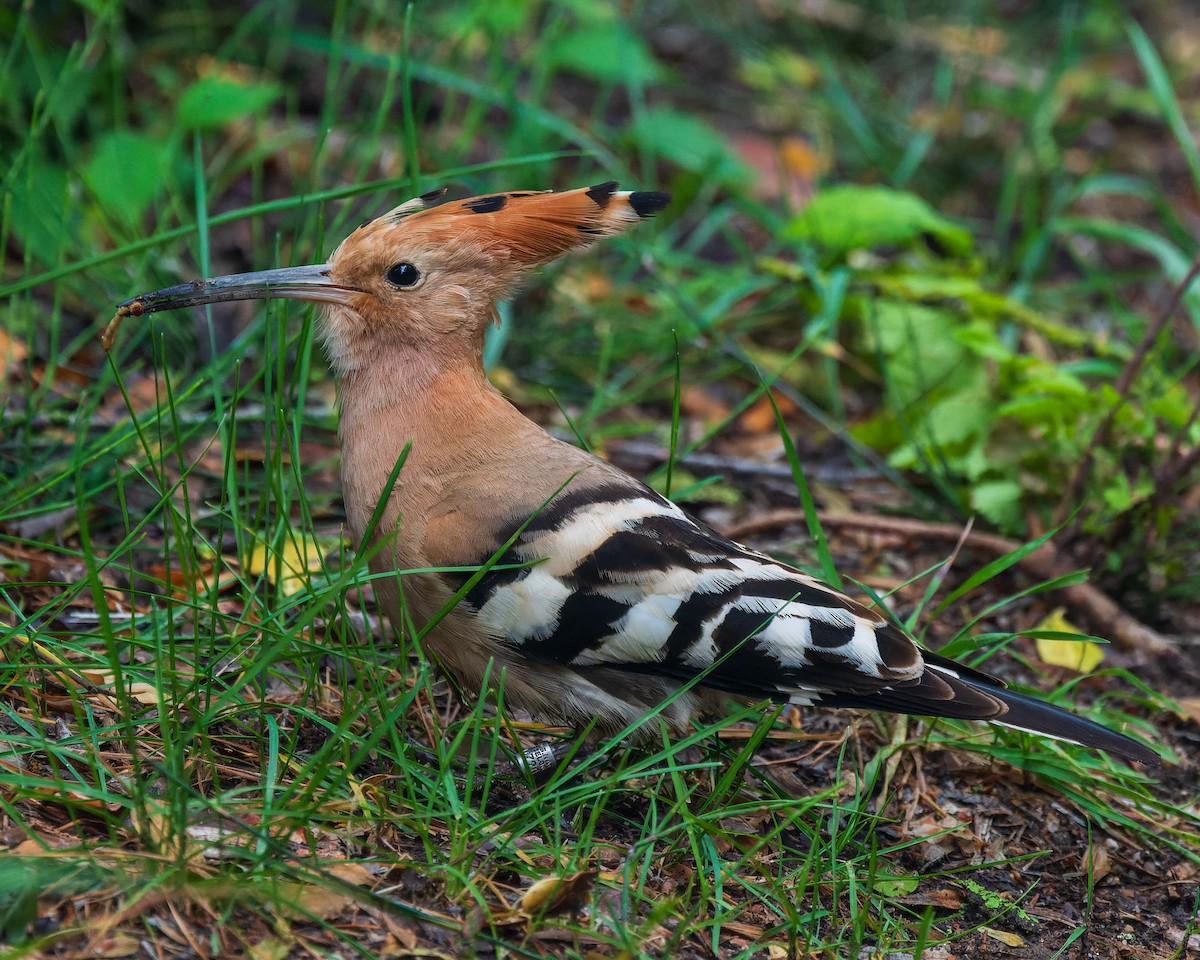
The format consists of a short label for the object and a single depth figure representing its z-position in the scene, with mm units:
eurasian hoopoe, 4566
